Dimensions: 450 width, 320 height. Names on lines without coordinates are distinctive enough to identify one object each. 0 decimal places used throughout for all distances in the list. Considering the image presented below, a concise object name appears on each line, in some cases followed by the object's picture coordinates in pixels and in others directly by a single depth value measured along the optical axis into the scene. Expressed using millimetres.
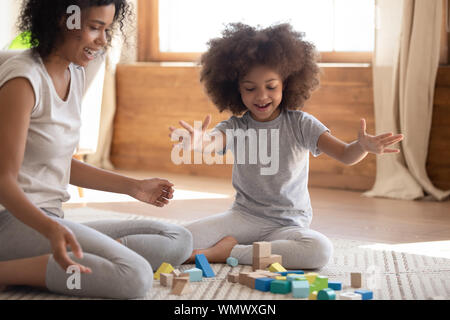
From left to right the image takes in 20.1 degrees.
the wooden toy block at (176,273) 3097
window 4930
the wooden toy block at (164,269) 3147
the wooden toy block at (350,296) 2950
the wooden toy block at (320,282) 3027
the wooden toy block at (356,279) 3094
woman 2912
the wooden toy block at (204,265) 3190
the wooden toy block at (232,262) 3310
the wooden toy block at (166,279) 3074
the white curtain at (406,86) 4517
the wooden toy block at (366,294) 2976
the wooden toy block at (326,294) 2945
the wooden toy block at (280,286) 3022
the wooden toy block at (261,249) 3212
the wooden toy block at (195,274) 3136
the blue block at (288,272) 3132
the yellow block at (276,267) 3167
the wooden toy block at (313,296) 2977
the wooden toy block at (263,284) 3049
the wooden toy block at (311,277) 3084
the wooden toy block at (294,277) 3035
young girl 3372
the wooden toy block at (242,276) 3101
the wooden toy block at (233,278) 3127
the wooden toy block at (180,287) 3016
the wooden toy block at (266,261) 3217
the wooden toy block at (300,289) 2991
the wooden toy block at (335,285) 3057
